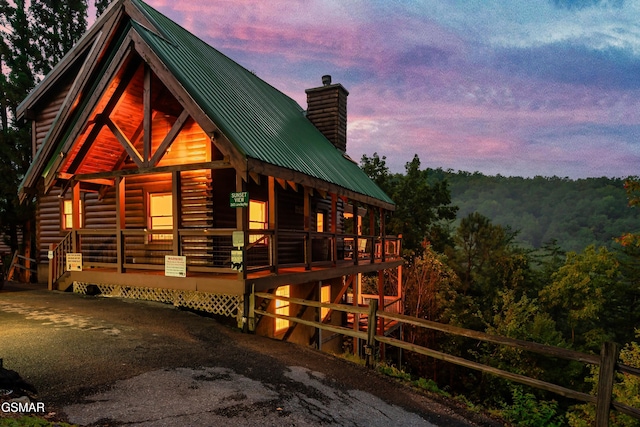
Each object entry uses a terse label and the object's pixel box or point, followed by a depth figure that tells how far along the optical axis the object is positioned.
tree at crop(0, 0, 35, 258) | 18.98
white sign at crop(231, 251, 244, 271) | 9.44
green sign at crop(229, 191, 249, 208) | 9.33
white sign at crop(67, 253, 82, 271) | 12.11
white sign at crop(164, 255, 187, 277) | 10.21
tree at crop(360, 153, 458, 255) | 37.54
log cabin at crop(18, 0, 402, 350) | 10.08
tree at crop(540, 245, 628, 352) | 36.66
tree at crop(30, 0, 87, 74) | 22.09
